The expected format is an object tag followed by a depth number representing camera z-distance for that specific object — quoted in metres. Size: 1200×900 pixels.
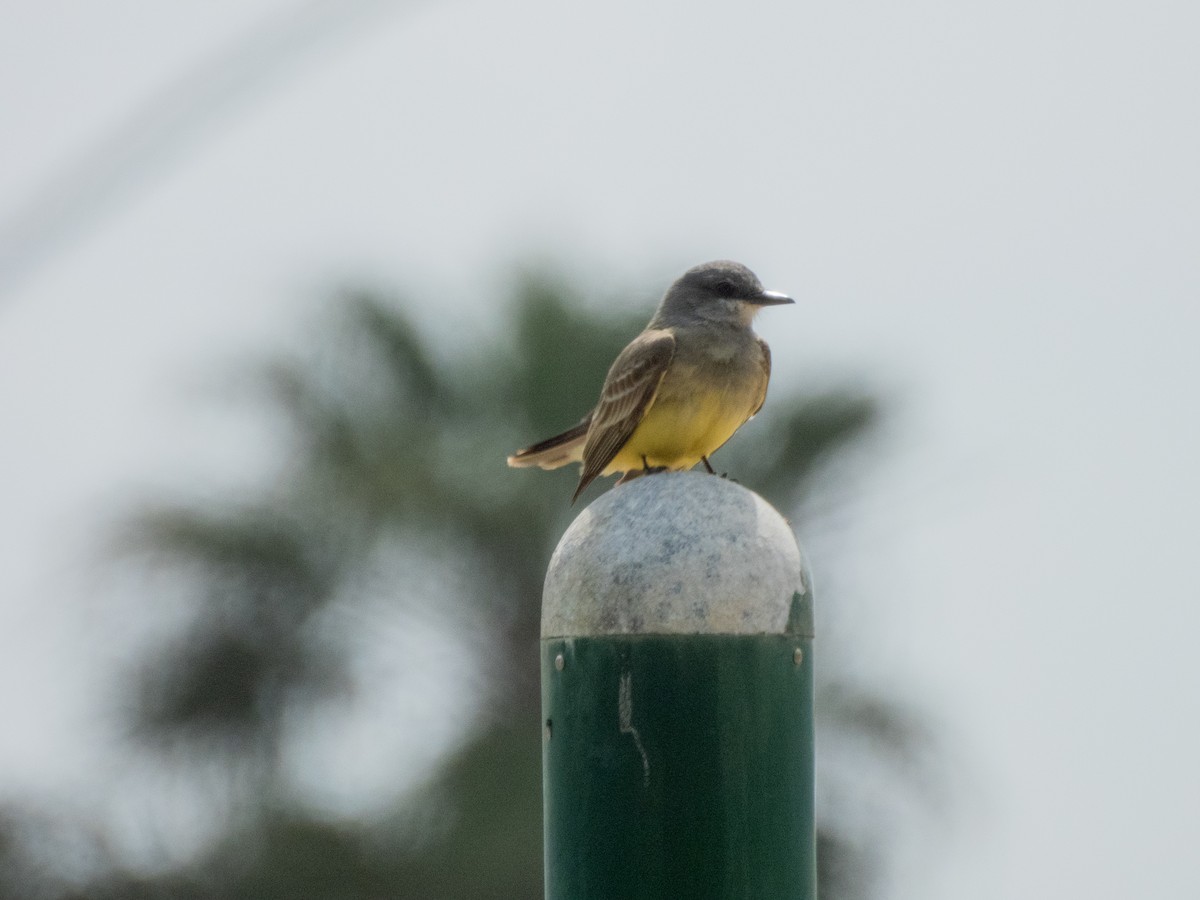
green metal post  9.09
